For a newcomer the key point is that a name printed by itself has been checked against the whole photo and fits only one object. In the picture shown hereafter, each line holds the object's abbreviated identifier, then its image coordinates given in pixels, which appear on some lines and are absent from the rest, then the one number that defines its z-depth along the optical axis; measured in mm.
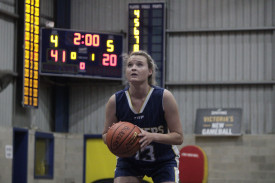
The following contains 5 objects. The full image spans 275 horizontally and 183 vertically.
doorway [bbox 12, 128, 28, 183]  20609
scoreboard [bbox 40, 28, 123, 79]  20531
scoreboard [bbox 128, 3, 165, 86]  21906
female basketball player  6785
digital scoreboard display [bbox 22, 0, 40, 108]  19781
